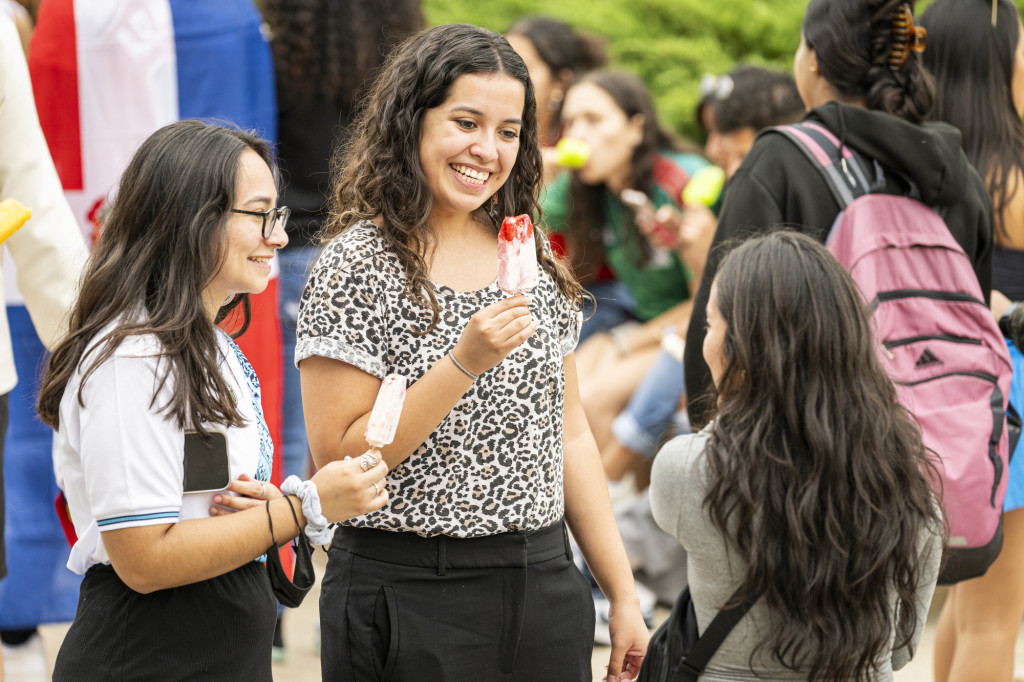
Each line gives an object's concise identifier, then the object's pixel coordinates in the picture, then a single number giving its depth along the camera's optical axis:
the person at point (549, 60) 12.44
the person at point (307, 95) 9.30
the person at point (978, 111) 6.67
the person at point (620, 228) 10.85
